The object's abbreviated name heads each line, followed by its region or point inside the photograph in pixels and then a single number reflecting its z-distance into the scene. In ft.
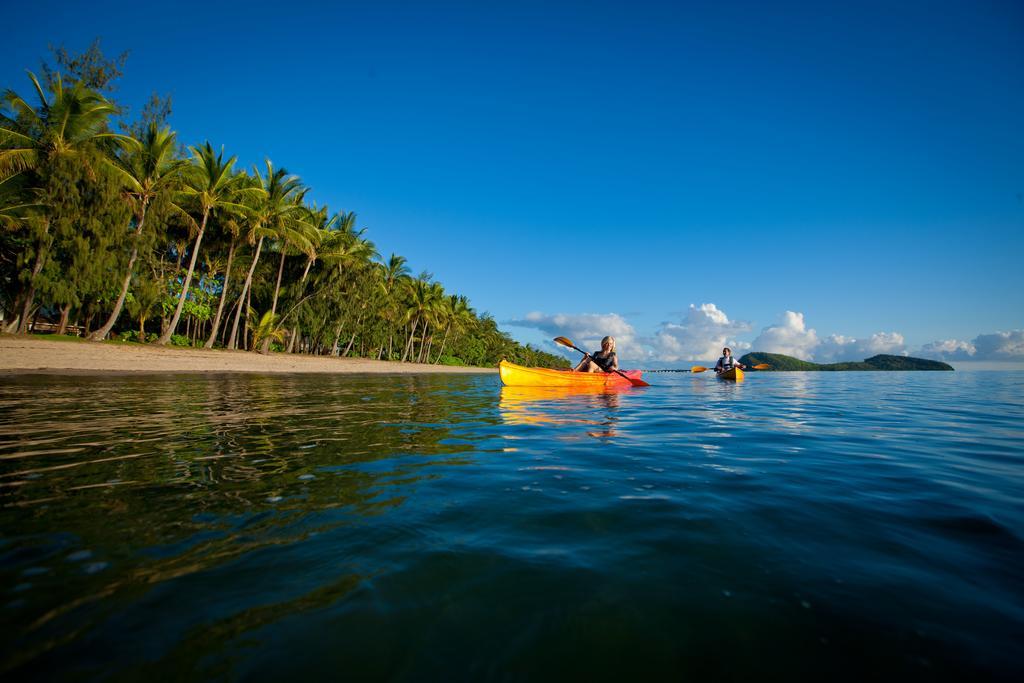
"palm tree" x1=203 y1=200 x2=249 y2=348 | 86.53
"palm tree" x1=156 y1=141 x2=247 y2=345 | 79.15
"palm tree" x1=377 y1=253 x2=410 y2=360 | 151.23
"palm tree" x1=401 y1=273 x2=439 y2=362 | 161.38
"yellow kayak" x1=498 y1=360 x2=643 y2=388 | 47.67
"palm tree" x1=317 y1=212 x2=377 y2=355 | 113.29
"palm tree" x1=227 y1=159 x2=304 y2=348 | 88.63
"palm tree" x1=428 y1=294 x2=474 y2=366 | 191.42
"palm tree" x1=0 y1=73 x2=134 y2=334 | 59.67
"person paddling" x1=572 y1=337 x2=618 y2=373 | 51.47
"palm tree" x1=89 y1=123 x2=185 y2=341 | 73.72
